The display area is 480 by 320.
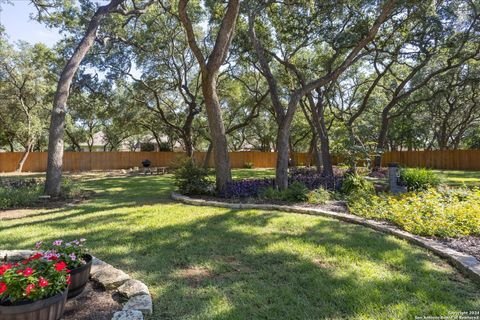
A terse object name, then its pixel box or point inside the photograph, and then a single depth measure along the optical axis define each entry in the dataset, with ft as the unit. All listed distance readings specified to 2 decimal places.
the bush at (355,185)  21.72
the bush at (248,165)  74.44
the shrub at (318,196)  19.80
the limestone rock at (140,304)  7.35
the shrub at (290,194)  20.45
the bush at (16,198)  20.26
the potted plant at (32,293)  6.16
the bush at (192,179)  23.85
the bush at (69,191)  23.45
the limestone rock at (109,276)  8.71
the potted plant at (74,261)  8.01
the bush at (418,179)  24.60
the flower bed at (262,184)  22.41
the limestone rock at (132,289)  8.06
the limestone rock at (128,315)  6.81
